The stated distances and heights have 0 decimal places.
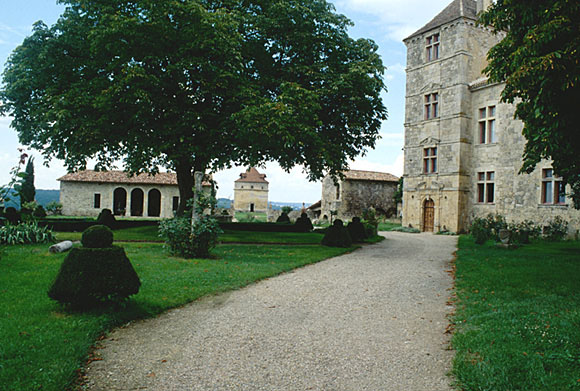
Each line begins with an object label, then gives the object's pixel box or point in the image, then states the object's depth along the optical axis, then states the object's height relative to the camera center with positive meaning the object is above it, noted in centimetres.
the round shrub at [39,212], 2909 -74
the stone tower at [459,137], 2600 +499
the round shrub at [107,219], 2238 -83
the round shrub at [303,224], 2675 -101
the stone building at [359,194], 4128 +154
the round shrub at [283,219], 3207 -83
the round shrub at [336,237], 1739 -113
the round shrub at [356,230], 2033 -98
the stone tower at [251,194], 6366 +197
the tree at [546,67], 672 +236
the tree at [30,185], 3762 +143
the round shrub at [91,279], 614 -110
